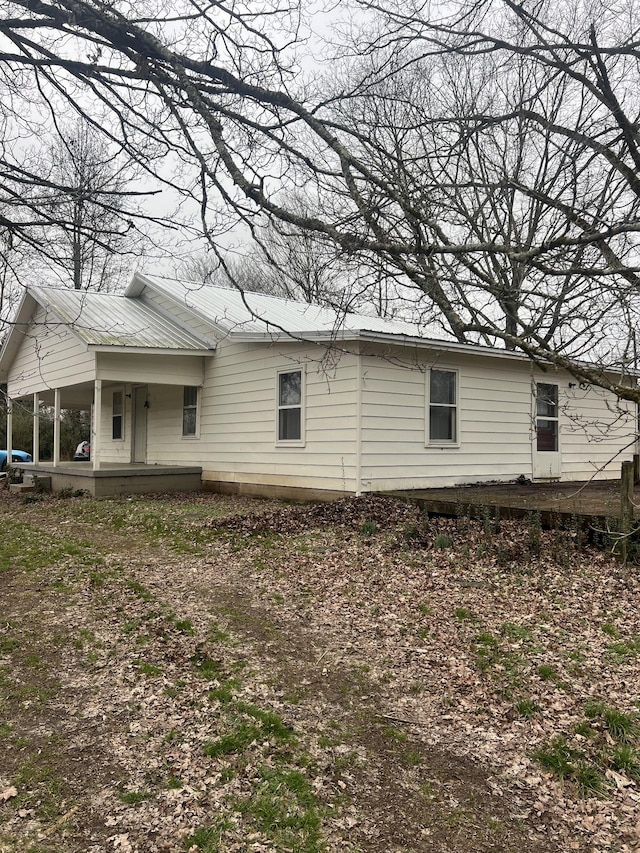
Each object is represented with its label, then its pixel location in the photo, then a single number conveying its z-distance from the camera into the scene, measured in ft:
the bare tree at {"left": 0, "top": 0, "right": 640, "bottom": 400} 14.53
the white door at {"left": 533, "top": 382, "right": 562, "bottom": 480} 46.14
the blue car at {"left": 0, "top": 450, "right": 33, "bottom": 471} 70.33
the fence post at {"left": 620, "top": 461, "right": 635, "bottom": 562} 22.21
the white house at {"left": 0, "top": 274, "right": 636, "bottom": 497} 36.73
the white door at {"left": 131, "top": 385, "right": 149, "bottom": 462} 57.52
